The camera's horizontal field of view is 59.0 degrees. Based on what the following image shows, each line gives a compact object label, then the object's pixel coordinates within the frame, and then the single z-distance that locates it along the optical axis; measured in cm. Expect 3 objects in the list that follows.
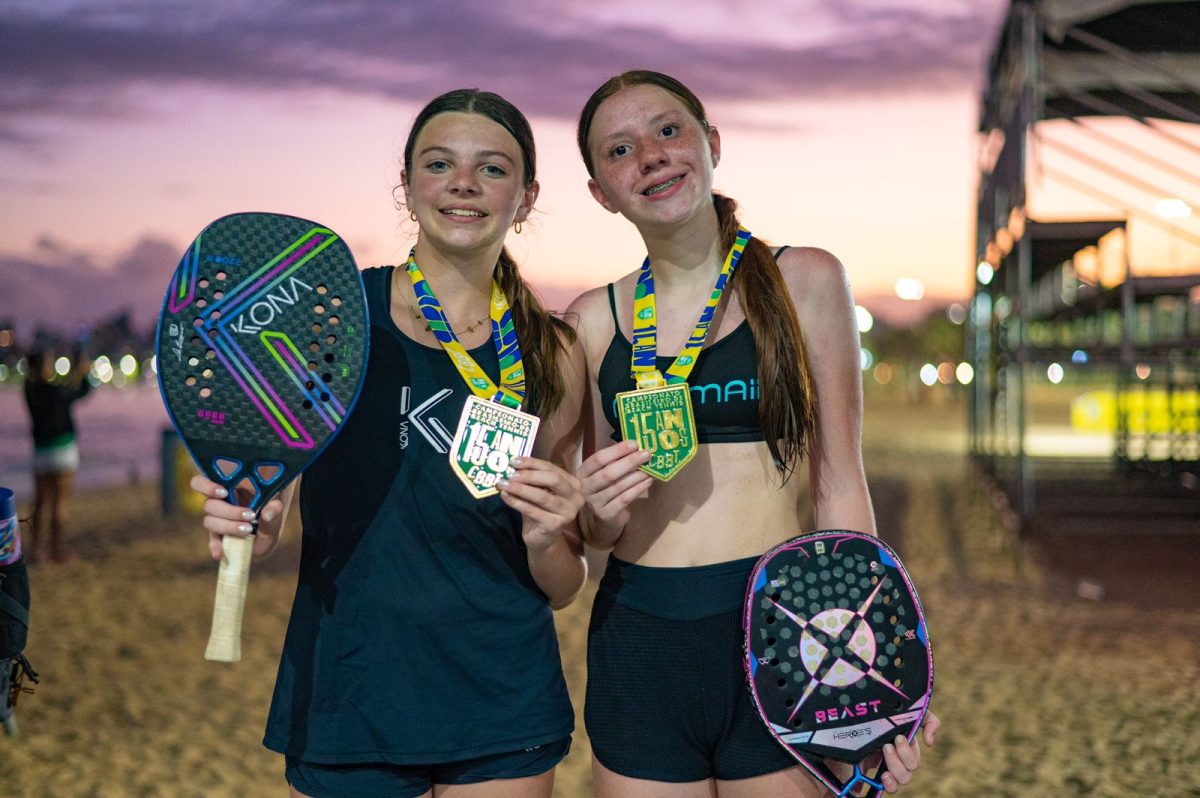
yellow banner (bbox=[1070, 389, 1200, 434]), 1752
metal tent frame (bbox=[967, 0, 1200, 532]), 945
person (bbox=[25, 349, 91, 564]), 1032
